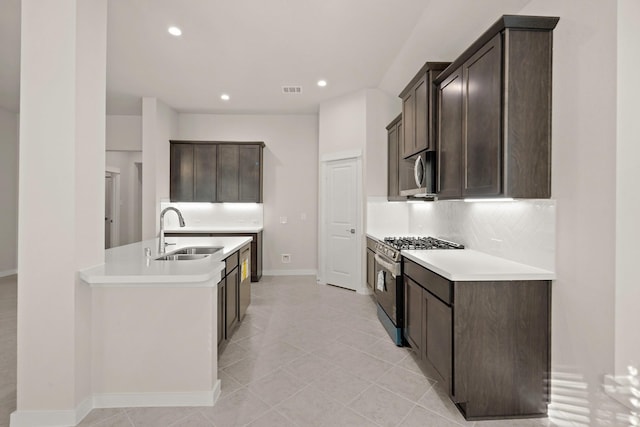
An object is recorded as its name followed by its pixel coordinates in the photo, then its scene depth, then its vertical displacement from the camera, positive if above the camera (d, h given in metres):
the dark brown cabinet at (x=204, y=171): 5.71 +0.71
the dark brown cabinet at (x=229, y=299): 2.65 -0.83
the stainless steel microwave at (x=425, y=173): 2.89 +0.37
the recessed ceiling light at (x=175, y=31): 3.20 +1.85
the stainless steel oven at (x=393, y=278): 2.96 -0.68
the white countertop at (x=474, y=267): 1.95 -0.37
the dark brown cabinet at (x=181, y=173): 5.70 +0.67
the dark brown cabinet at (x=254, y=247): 5.36 -0.64
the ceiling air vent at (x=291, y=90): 4.78 +1.89
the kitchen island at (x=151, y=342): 2.05 -0.87
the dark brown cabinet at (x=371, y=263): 4.16 -0.72
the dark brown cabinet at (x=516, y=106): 1.93 +0.68
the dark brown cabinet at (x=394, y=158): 4.20 +0.76
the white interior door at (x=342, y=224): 4.98 -0.21
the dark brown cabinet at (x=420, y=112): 2.81 +0.98
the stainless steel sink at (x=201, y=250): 3.08 -0.40
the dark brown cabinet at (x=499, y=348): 1.94 -0.84
